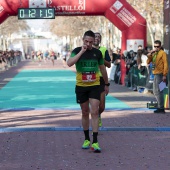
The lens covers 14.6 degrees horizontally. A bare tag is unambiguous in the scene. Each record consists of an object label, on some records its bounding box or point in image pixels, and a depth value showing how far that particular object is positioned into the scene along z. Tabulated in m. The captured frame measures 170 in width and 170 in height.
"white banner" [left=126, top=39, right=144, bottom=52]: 29.09
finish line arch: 27.88
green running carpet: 19.09
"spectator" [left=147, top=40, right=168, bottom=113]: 15.69
